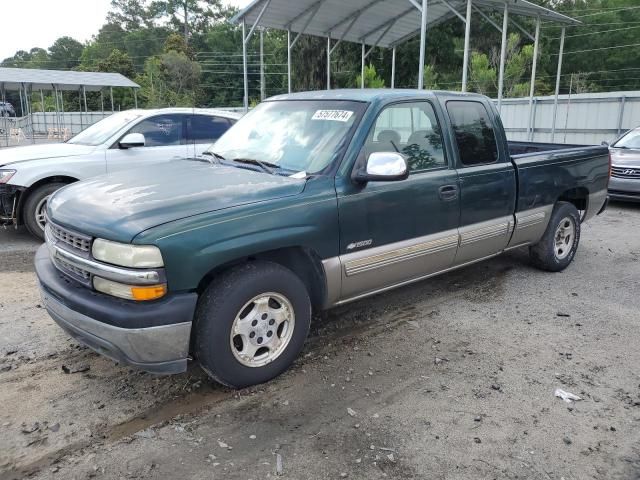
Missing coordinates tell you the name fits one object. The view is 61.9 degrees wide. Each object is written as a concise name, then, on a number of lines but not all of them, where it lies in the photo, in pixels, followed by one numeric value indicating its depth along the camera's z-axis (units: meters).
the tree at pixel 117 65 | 57.60
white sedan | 6.68
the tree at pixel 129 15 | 82.44
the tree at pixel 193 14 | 75.59
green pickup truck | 2.95
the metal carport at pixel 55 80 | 24.56
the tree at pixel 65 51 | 90.00
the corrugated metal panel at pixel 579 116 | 17.11
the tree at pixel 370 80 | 18.48
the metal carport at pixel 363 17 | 12.63
